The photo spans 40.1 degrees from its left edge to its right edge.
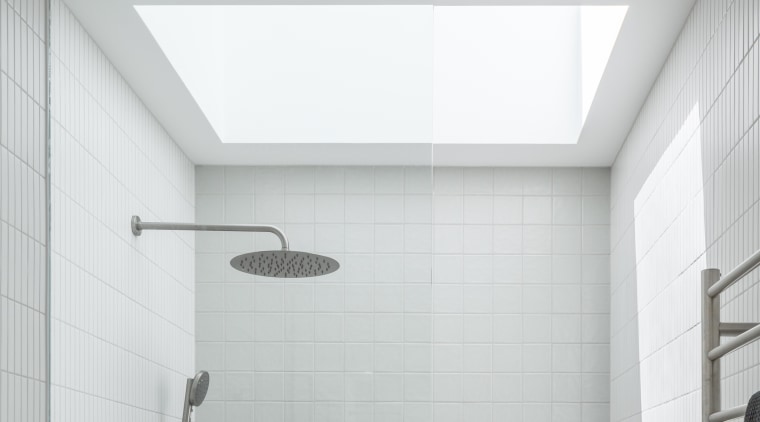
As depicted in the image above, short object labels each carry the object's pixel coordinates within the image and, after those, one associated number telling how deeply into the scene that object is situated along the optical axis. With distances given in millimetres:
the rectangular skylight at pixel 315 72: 2646
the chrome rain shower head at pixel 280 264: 2672
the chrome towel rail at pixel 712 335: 2043
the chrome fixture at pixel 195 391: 2611
